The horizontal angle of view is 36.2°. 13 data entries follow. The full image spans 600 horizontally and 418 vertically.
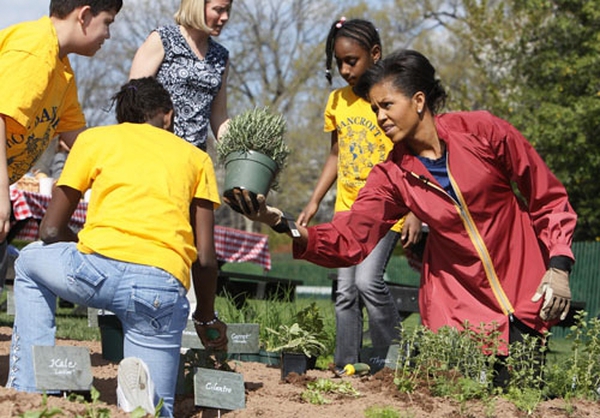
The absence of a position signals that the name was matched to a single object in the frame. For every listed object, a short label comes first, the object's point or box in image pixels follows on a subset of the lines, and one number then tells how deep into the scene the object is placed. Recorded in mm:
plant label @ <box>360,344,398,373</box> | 5078
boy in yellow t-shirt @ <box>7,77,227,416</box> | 3359
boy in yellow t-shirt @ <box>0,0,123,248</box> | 3656
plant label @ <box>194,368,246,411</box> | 3705
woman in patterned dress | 5023
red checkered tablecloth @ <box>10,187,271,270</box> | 8617
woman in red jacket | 4457
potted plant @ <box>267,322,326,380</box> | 4863
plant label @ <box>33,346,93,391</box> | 3293
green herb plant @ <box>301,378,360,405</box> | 4314
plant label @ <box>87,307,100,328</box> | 5348
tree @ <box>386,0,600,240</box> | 18125
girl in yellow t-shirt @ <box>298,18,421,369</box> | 5422
